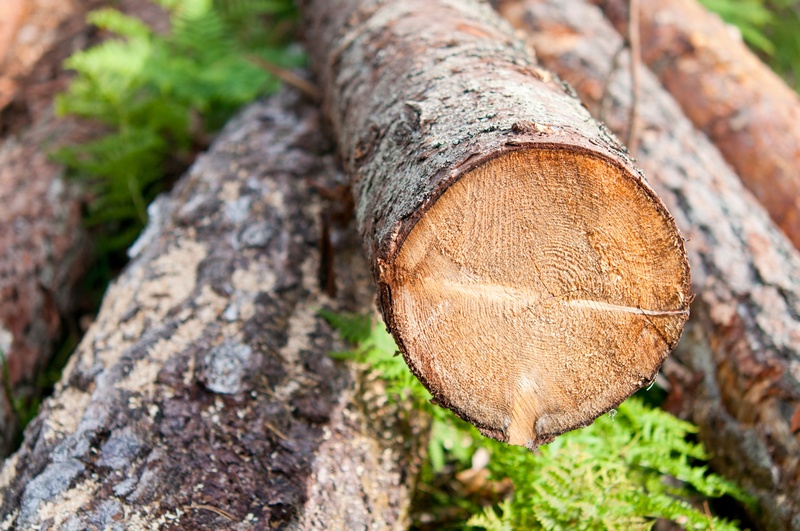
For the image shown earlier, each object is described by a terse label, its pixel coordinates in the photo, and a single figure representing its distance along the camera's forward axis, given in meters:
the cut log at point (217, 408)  1.65
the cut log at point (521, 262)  1.38
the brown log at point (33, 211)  2.58
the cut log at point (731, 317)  2.07
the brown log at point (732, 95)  3.04
